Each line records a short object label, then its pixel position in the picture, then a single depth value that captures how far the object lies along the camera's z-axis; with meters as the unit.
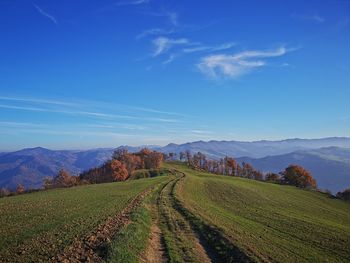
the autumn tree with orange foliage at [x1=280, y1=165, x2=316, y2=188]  138.50
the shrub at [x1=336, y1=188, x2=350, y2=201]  110.81
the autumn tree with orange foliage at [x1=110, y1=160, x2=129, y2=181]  122.53
